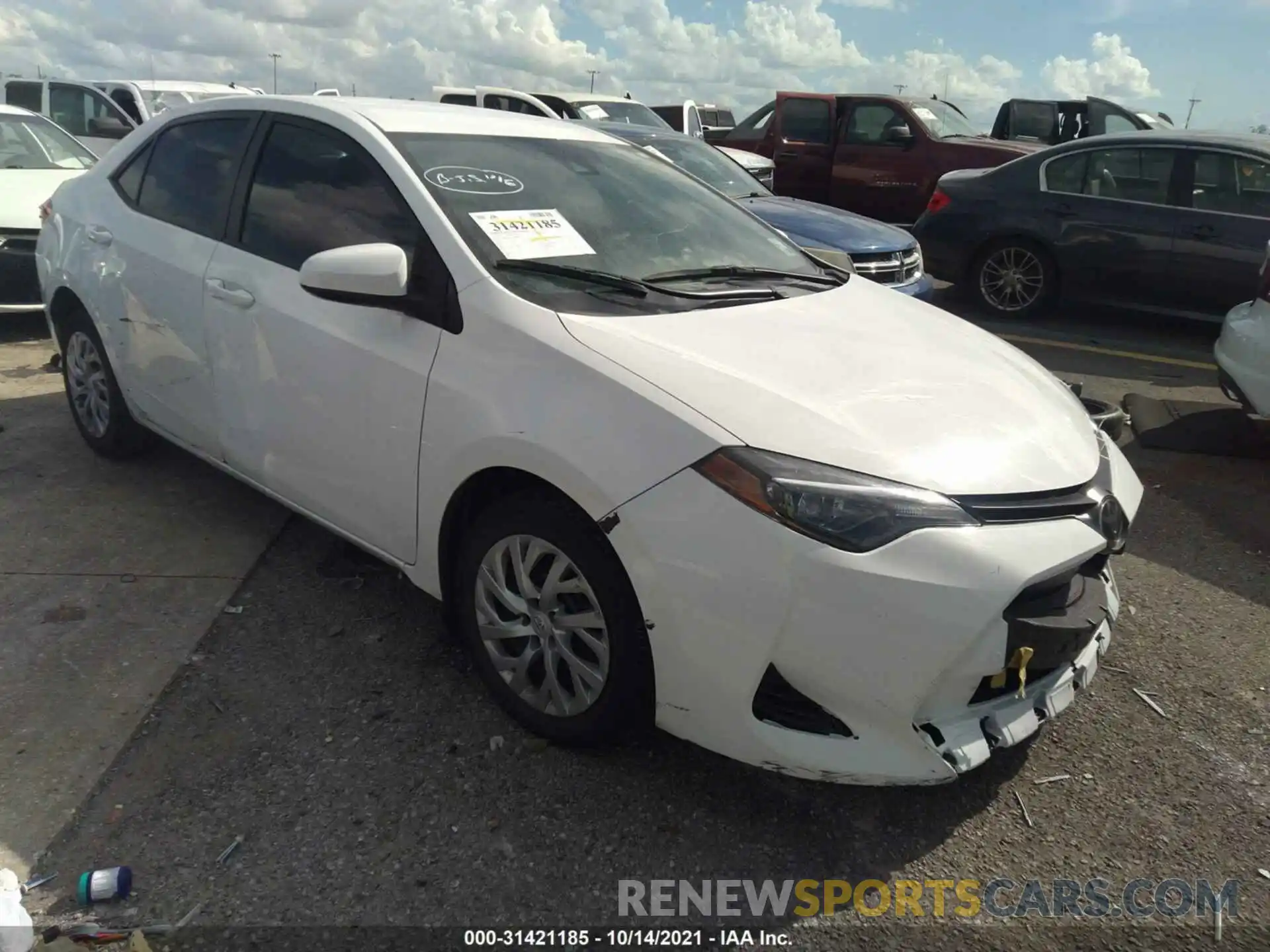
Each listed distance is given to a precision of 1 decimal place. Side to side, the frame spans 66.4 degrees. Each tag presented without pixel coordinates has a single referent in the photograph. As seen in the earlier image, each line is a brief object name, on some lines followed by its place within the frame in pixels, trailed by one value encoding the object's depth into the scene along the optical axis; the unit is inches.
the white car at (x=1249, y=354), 190.1
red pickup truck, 454.0
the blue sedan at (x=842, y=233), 267.3
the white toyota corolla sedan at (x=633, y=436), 84.3
